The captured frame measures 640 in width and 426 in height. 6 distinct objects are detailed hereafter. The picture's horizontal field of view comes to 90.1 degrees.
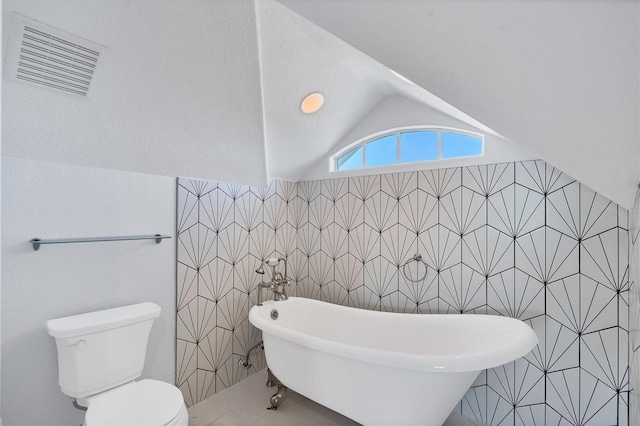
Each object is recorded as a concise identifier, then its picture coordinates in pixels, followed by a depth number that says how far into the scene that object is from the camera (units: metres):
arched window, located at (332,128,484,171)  2.38
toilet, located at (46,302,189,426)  1.45
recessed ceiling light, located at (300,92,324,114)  2.29
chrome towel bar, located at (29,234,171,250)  1.62
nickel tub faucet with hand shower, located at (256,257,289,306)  2.62
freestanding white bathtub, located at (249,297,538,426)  1.56
